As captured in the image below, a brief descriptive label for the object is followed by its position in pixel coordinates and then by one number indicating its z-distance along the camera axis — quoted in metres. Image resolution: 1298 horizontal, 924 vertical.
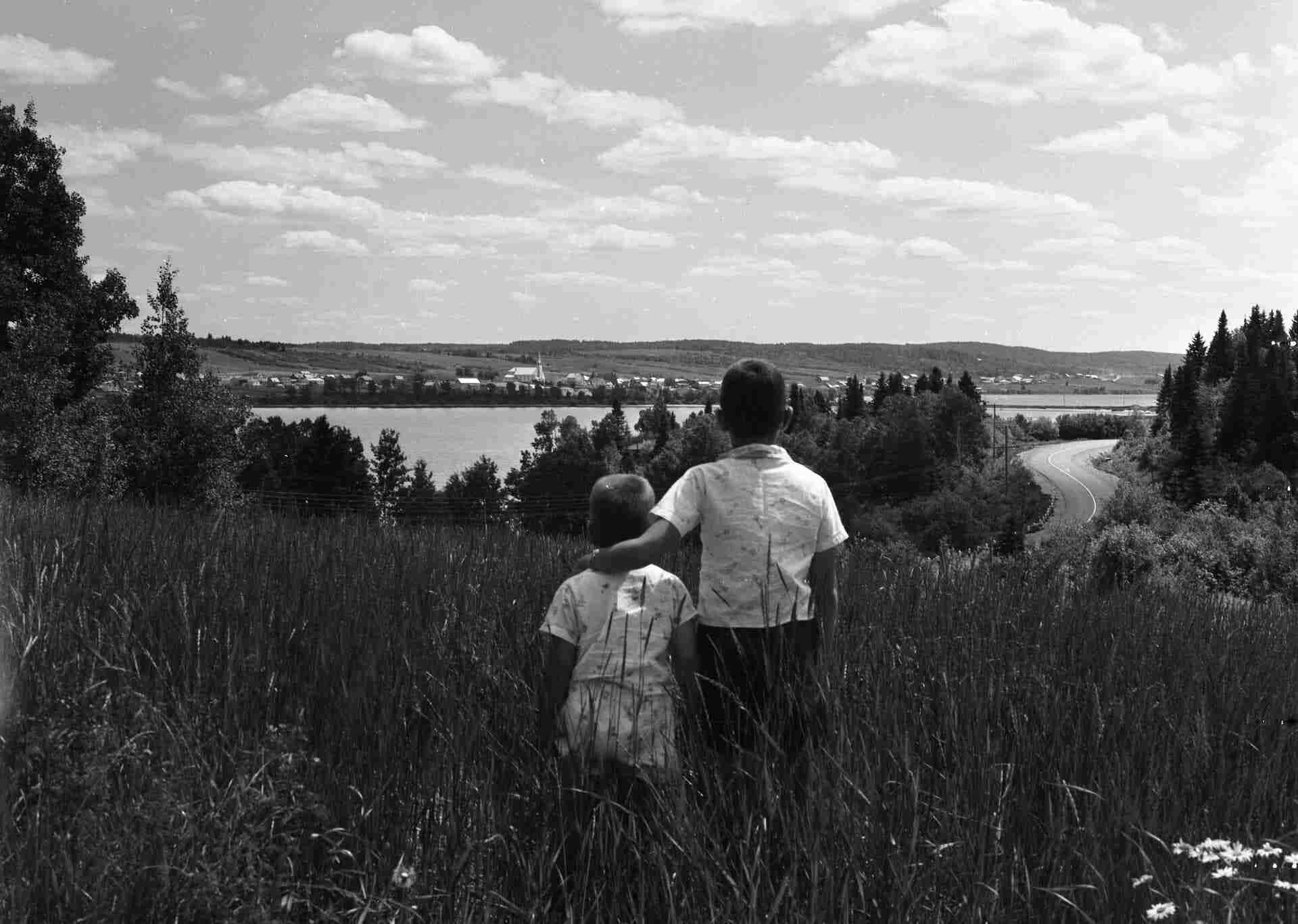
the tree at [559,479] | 87.75
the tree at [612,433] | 106.62
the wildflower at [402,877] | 2.55
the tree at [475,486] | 85.19
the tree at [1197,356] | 135.88
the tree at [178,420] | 41.88
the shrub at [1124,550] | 7.31
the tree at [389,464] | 94.25
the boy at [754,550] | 3.41
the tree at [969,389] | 129.88
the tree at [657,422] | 129.75
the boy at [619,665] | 3.12
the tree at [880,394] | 154.40
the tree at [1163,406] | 150.62
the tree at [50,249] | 39.06
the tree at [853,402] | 153.25
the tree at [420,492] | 76.62
